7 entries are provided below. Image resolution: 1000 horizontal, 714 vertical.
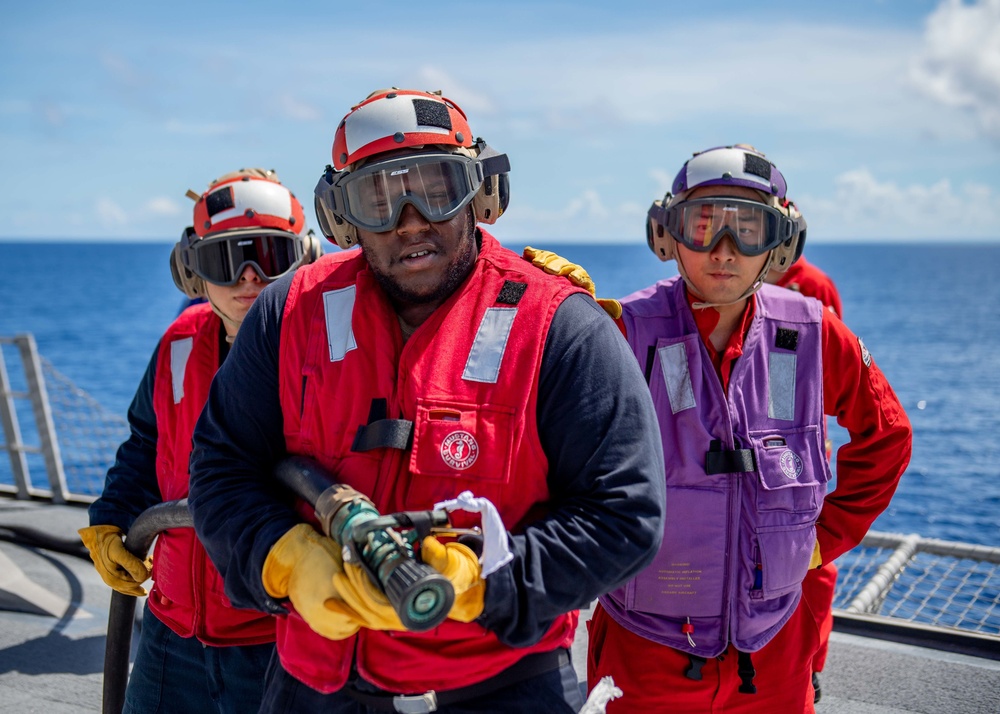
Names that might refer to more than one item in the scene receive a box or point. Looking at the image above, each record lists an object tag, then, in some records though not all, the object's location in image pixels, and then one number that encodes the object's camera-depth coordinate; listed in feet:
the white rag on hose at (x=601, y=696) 6.63
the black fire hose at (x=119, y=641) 9.74
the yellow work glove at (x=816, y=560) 9.52
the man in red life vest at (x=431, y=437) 5.87
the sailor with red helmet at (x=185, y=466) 8.96
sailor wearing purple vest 8.75
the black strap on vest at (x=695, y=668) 8.73
